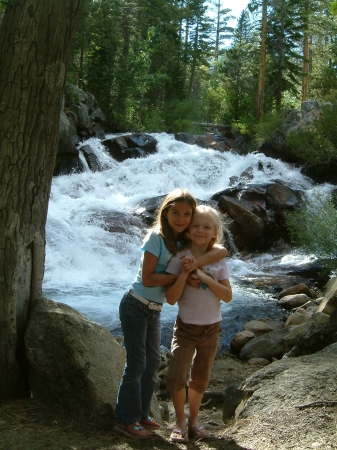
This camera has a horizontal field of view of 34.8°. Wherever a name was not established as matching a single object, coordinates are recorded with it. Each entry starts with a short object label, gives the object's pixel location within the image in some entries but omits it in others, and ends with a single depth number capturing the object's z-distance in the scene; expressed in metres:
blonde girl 3.20
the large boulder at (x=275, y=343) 6.77
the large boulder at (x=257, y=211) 14.53
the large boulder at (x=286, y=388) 3.45
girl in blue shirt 3.15
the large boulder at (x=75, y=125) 17.53
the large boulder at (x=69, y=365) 3.34
